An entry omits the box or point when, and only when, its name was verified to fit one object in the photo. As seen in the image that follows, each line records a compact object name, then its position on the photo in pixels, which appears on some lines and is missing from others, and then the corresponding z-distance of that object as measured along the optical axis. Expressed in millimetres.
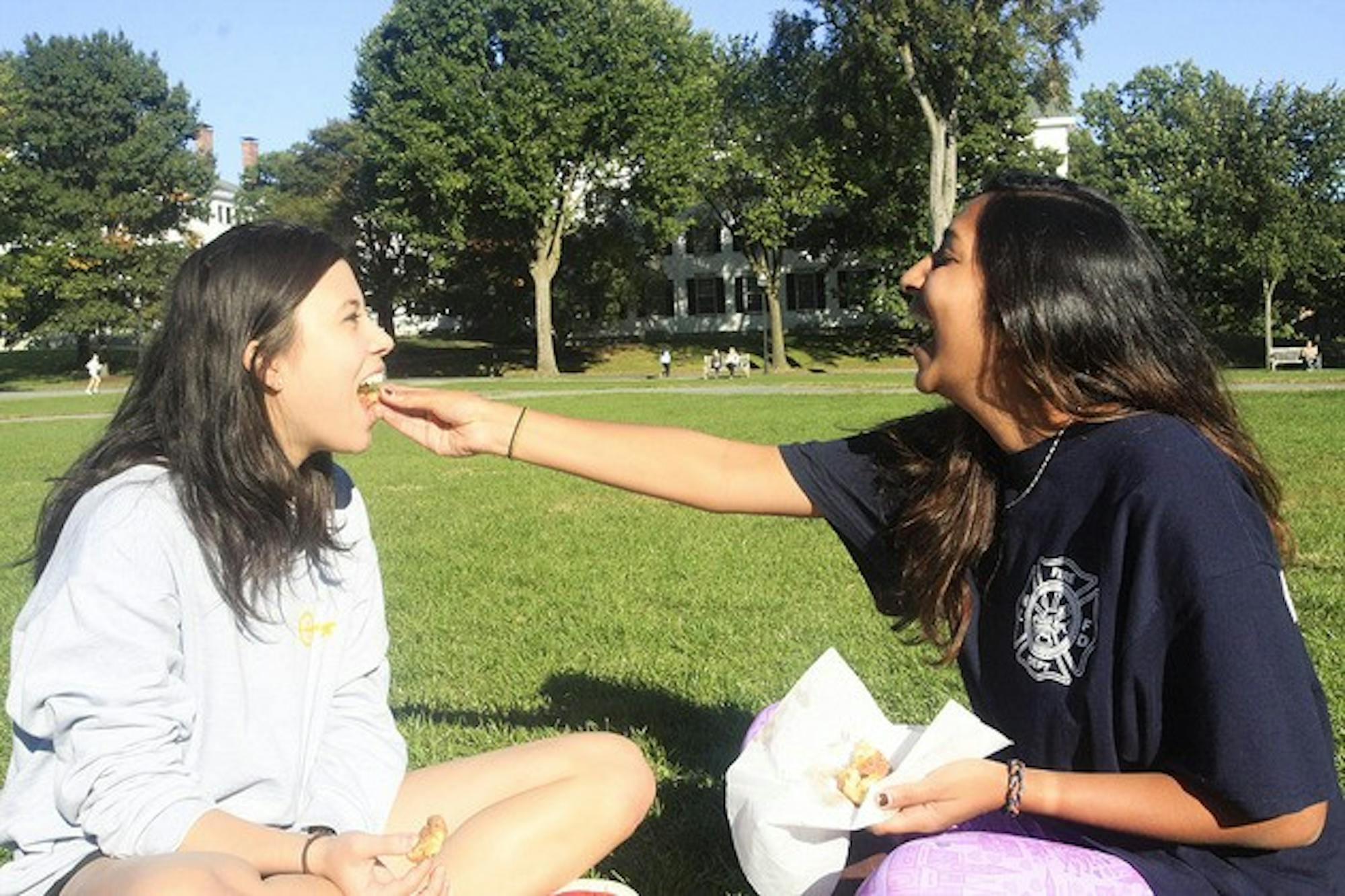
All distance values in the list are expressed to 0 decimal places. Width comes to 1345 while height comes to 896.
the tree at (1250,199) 41875
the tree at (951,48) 31641
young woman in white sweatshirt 2279
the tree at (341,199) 52969
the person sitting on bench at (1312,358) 39219
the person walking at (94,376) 38281
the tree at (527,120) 42406
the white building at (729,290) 62312
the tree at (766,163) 44875
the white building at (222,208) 79625
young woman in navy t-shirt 2156
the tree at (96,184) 47875
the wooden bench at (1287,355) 41125
